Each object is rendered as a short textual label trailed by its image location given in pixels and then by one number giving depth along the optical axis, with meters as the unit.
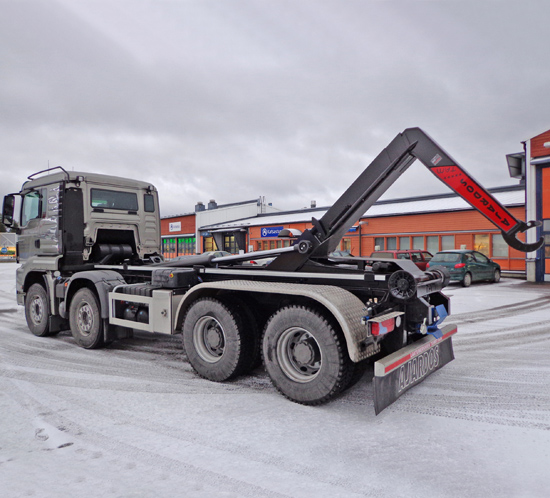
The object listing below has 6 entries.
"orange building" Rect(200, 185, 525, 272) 20.77
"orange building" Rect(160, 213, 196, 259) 37.75
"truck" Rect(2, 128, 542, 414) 3.92
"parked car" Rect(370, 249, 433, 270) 16.58
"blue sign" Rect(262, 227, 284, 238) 30.33
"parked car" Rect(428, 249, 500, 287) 15.98
